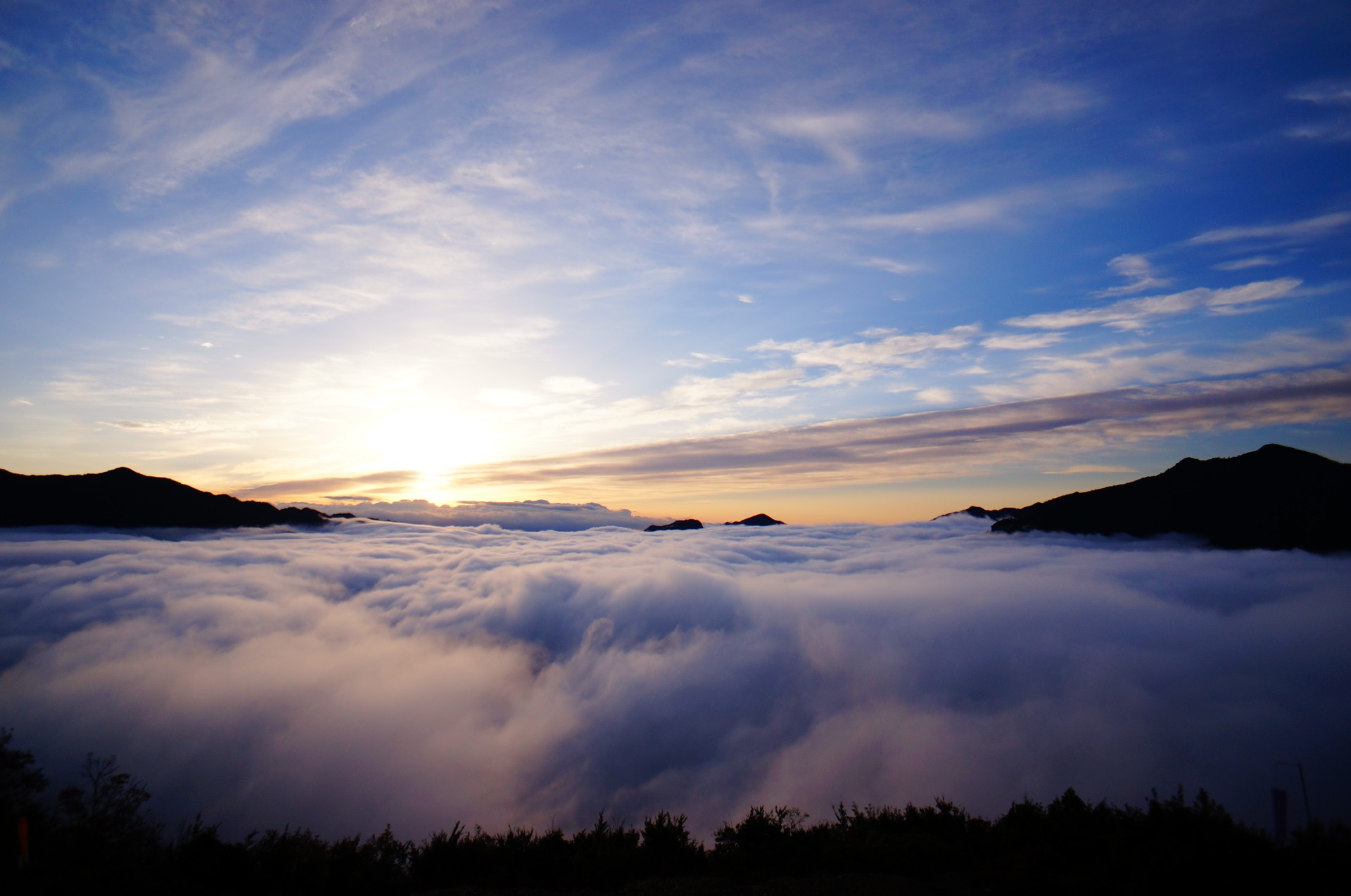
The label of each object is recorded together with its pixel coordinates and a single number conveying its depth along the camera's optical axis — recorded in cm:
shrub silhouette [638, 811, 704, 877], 1476
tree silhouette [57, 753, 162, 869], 1623
